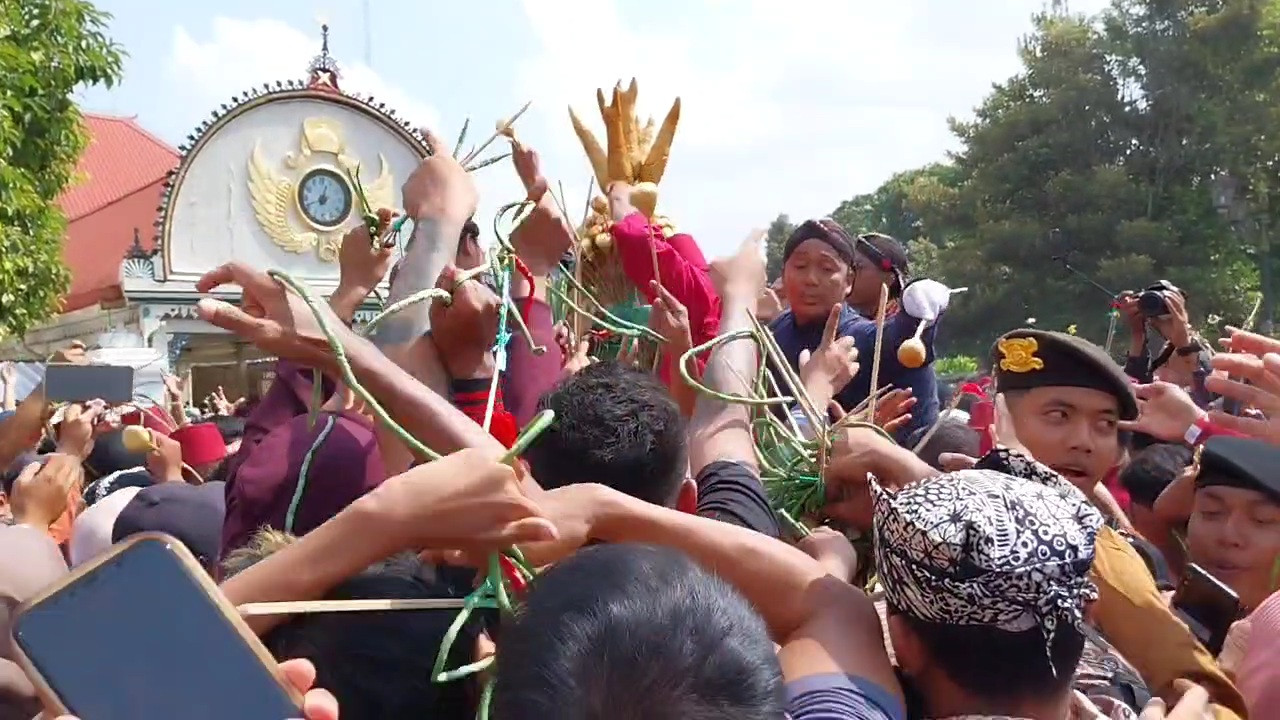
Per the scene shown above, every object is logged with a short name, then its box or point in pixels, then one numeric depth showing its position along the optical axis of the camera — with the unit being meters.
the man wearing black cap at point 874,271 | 4.48
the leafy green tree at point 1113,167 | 26.11
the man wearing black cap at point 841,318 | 3.73
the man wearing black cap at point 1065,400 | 2.71
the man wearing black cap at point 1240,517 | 2.70
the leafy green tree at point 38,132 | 11.91
